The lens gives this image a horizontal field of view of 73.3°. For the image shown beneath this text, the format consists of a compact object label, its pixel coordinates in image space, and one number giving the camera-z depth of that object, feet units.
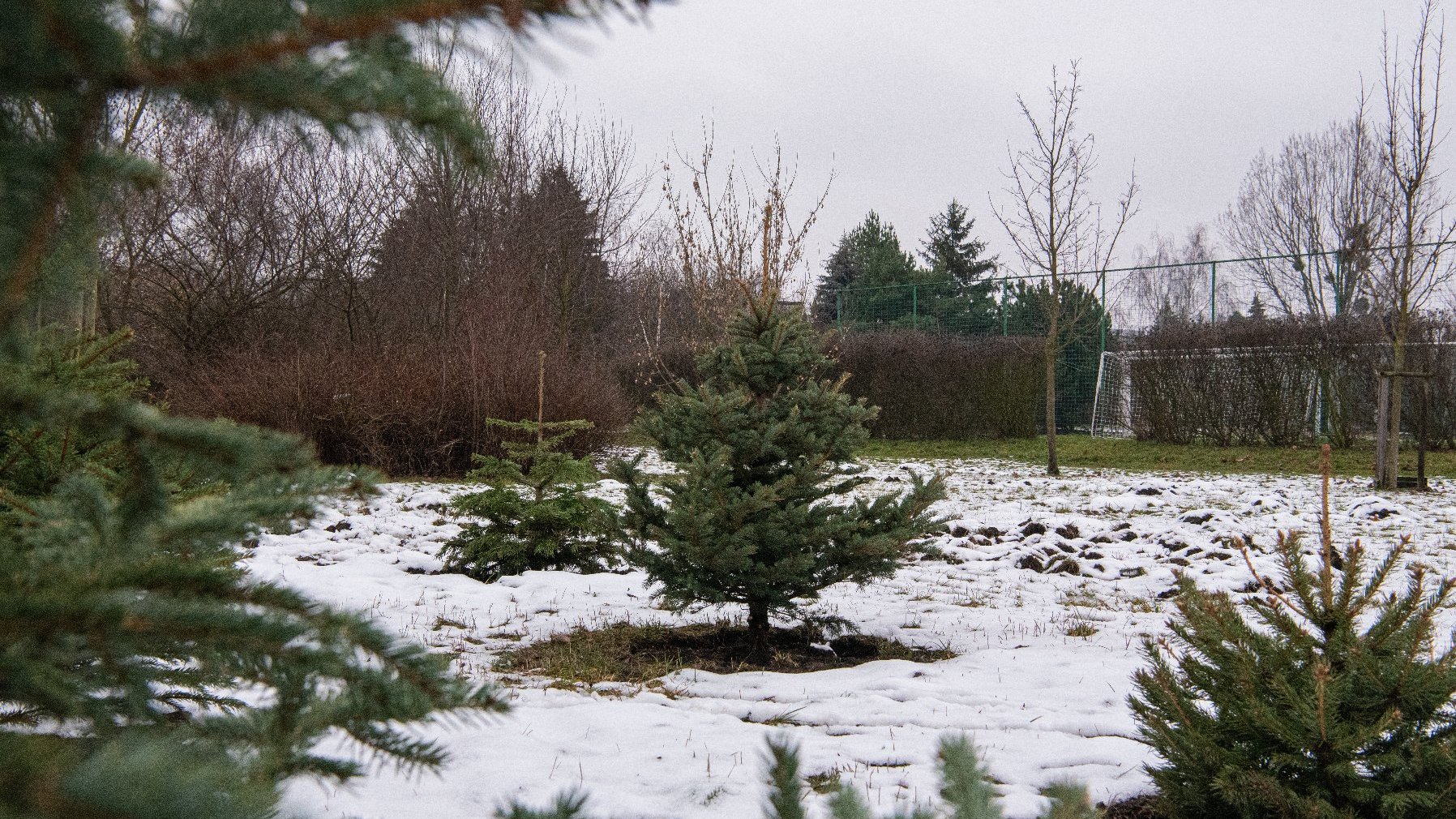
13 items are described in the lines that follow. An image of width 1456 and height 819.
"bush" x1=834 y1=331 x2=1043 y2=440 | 64.13
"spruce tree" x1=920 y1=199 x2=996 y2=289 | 132.46
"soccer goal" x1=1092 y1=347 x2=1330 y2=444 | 53.78
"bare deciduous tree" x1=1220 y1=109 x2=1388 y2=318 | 50.75
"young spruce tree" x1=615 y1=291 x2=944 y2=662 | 15.01
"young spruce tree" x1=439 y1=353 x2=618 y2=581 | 21.26
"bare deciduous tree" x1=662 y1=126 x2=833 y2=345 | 42.24
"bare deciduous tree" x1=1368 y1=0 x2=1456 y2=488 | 37.42
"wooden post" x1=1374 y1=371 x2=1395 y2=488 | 38.73
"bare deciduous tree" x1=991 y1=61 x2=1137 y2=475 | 45.06
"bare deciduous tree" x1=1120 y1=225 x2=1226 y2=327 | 71.56
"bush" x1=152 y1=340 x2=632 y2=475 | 40.24
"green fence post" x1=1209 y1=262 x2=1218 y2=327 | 69.15
